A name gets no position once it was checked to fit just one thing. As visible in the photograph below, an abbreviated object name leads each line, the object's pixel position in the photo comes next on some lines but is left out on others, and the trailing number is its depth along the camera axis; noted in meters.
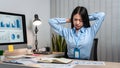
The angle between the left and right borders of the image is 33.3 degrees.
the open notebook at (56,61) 1.81
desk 1.68
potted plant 3.74
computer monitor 2.67
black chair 2.57
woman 2.38
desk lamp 3.33
